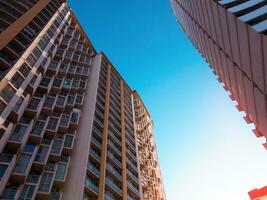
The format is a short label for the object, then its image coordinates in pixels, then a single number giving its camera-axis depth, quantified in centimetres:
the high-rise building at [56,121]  2227
